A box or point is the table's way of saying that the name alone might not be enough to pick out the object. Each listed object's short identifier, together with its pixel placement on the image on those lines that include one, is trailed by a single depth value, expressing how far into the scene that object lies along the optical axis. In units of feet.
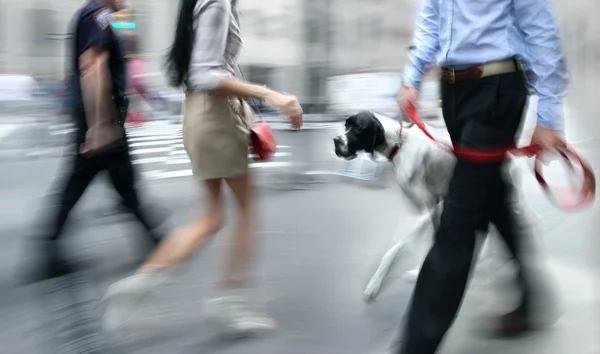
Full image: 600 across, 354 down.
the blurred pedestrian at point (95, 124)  12.82
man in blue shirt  8.26
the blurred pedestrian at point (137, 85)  14.94
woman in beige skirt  10.26
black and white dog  12.96
